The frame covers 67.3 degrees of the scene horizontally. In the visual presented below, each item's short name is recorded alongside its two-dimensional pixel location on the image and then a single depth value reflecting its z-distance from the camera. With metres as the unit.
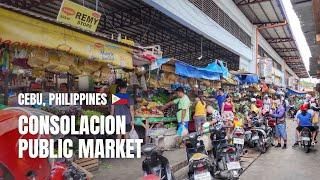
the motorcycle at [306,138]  7.64
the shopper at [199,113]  7.44
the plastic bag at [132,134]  5.75
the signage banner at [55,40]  3.10
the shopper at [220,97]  9.72
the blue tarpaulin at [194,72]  6.88
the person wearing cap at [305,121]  7.82
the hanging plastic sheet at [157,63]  5.93
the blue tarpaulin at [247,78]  11.69
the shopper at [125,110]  5.58
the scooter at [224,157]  4.83
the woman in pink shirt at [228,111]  7.44
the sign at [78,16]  3.96
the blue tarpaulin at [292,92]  28.21
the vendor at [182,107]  6.94
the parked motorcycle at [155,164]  3.61
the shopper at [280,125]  8.37
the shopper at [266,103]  11.70
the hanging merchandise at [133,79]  6.77
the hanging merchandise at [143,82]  6.89
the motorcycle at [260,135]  7.67
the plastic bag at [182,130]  7.09
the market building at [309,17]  7.23
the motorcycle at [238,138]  5.94
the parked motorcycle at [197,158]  4.12
